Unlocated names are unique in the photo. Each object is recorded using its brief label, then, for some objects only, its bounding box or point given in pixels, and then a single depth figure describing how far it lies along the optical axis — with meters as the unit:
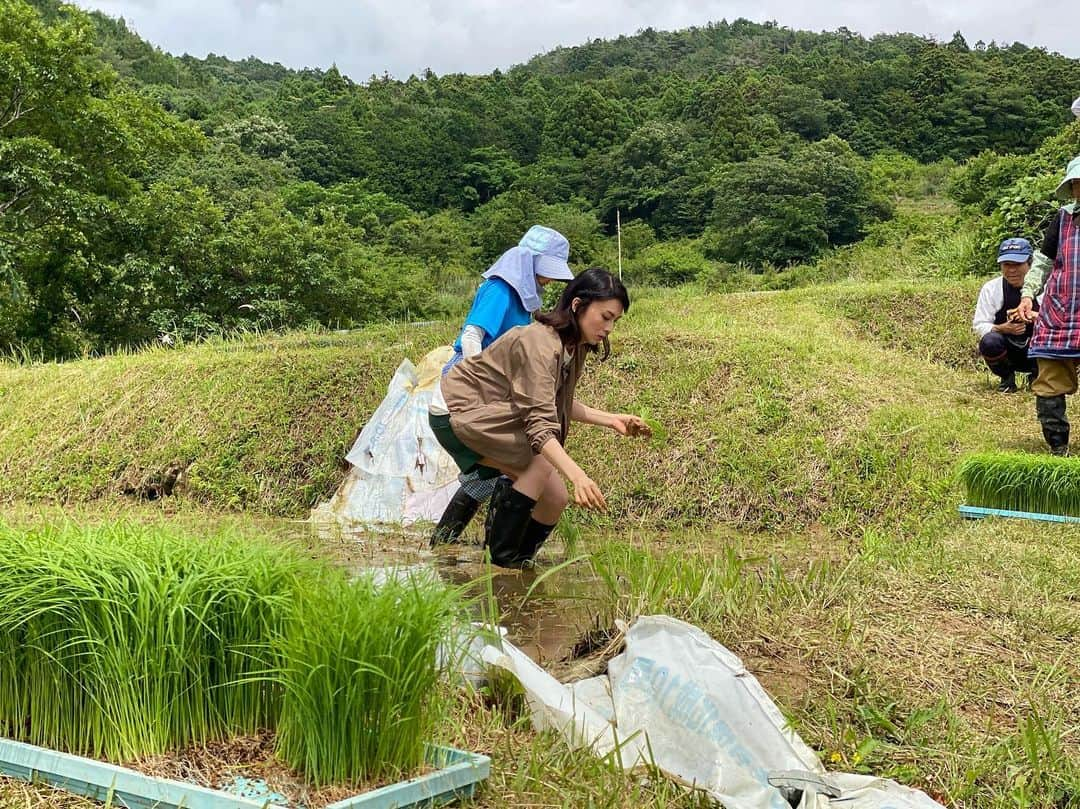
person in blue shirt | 4.29
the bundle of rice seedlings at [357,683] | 1.83
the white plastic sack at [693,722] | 1.90
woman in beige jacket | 3.41
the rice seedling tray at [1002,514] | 4.27
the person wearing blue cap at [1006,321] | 6.49
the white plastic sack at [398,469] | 5.62
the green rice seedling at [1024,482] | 4.32
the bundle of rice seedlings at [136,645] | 1.97
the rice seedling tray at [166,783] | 1.71
